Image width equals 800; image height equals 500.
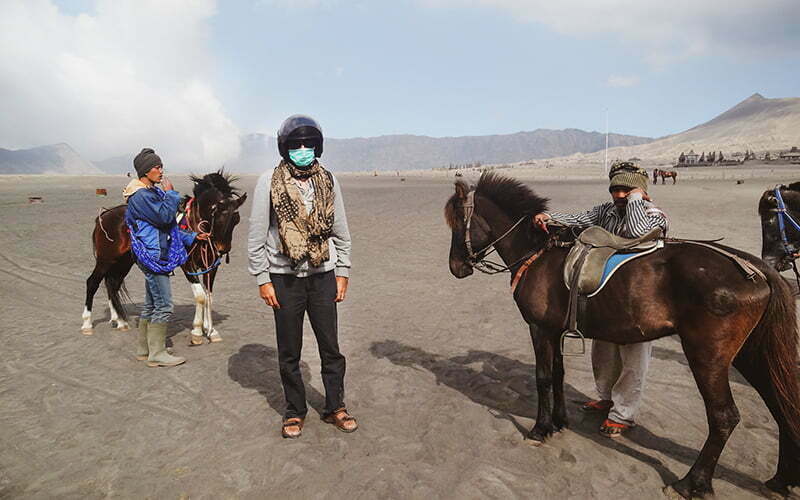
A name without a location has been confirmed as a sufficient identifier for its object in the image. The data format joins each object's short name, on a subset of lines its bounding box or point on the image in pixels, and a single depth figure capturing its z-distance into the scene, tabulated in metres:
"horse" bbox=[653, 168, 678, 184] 35.28
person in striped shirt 3.75
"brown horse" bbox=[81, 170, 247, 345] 6.48
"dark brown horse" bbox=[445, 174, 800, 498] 3.23
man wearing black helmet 3.74
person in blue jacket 5.26
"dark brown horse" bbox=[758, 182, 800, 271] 5.96
